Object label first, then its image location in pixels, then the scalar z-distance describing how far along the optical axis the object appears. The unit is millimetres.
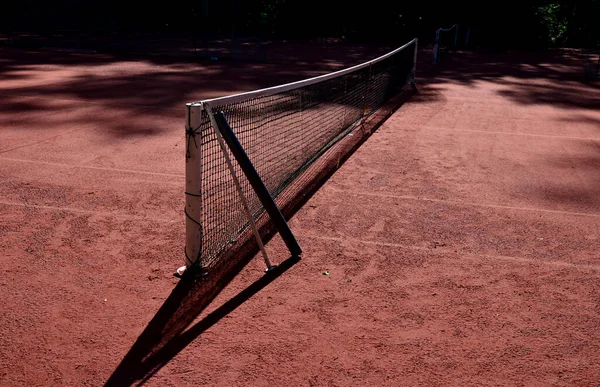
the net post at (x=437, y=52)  21922
